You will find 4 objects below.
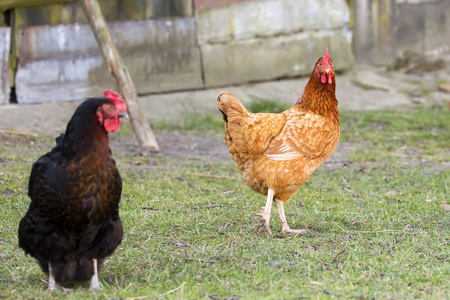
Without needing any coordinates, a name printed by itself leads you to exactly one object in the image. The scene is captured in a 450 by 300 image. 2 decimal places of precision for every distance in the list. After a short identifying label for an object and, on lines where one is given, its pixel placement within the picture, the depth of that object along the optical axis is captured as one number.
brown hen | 4.81
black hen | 3.55
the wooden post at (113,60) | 7.36
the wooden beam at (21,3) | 8.79
